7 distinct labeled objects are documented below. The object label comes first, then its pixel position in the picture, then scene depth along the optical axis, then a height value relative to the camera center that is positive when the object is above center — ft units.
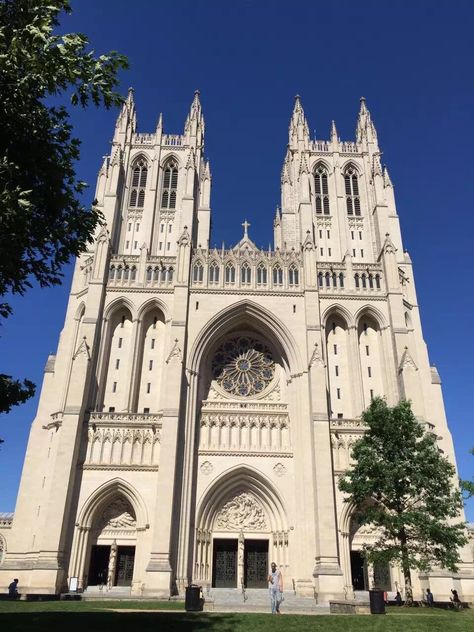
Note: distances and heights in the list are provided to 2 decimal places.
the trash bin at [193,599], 64.39 -3.29
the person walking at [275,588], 58.87 -1.77
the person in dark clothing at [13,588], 86.97 -3.17
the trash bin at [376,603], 62.28 -3.31
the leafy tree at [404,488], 75.05 +11.74
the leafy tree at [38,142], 40.45 +33.83
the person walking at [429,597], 79.83 -3.66
